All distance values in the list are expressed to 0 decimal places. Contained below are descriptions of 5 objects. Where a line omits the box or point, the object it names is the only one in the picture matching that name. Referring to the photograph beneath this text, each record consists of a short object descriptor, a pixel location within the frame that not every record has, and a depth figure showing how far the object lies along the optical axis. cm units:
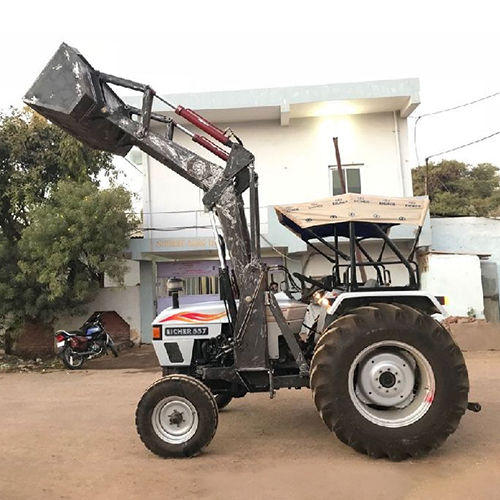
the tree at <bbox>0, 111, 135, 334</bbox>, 1240
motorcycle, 1248
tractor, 473
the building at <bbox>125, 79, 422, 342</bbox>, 1495
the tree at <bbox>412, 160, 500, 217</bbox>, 2456
